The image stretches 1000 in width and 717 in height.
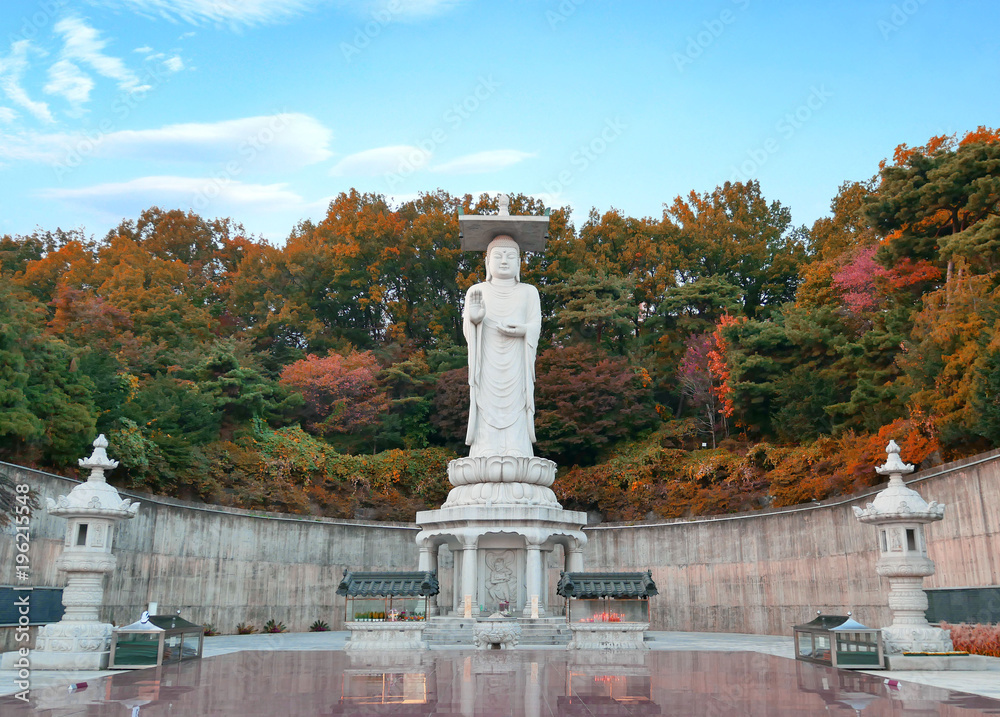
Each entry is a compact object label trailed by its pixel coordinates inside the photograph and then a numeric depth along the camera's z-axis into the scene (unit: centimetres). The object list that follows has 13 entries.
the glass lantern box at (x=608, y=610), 1593
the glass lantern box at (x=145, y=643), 1229
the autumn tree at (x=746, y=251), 3772
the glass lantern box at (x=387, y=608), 1603
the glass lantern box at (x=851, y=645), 1228
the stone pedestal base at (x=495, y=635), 1526
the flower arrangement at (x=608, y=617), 1591
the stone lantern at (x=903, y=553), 1298
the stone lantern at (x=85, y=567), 1216
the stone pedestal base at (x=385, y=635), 1548
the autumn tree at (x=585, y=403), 2938
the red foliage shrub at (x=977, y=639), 1378
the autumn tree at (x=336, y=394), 3017
